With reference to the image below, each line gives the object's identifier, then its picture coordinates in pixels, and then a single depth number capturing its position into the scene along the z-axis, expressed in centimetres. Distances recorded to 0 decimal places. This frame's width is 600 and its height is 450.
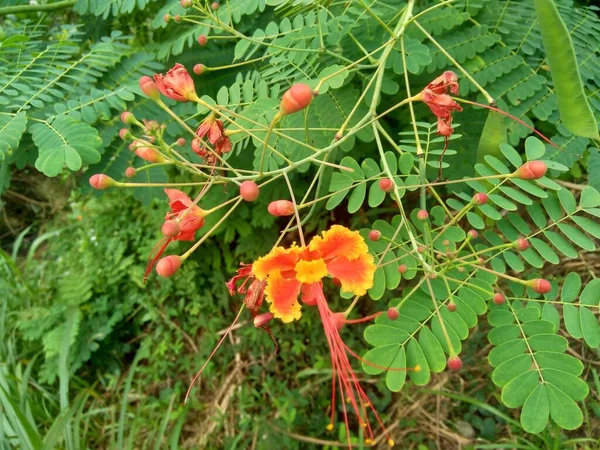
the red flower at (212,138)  24
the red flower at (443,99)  24
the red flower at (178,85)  23
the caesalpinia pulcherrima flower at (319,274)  20
